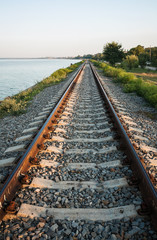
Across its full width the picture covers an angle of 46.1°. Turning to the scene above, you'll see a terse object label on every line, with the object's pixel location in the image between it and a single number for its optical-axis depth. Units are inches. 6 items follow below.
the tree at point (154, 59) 1230.3
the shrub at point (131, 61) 1263.5
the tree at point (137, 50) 2311.8
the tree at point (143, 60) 1296.8
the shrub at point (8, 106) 271.4
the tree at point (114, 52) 1235.9
